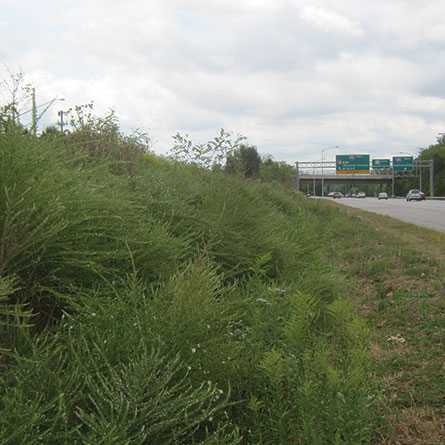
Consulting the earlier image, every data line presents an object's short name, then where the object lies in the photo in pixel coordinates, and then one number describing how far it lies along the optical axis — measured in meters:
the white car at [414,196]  53.21
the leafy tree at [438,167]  81.50
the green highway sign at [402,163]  70.88
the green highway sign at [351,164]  67.12
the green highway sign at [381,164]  71.75
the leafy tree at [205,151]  7.82
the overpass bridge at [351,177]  71.75
